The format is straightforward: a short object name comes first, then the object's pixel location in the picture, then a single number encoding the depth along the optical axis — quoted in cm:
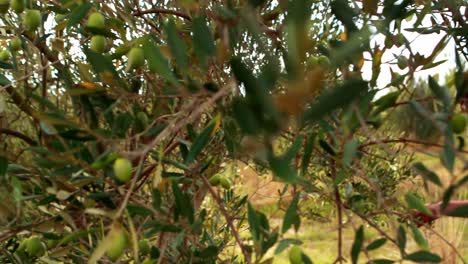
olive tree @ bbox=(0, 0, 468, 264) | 50
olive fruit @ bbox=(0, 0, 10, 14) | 102
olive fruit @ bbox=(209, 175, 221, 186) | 117
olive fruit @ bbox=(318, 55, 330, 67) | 104
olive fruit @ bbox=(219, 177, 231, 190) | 119
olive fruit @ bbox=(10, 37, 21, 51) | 111
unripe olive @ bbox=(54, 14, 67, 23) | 104
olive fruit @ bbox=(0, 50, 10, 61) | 117
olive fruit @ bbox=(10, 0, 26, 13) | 102
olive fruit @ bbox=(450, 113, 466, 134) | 75
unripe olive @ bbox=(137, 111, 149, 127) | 88
